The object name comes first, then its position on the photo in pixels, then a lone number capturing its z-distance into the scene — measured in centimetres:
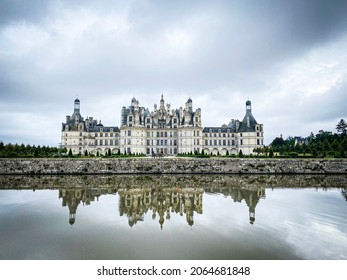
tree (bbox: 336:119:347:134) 5934
